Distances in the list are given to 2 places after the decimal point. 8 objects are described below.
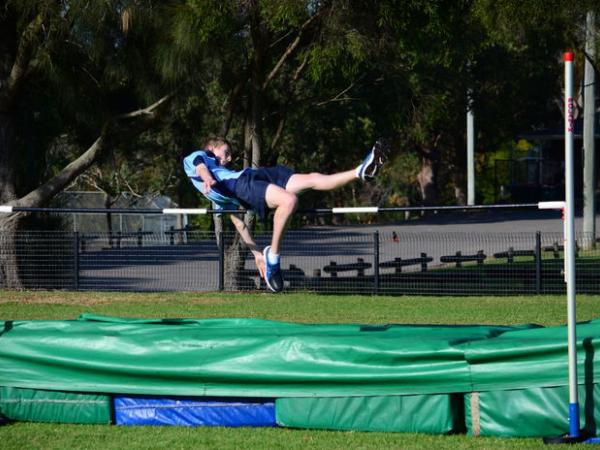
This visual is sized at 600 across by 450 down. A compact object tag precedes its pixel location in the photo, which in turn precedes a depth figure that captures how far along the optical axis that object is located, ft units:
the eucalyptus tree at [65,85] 104.32
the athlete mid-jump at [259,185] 56.03
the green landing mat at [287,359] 44.73
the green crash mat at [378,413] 45.88
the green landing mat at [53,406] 50.14
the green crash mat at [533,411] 44.29
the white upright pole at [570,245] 42.57
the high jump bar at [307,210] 57.82
